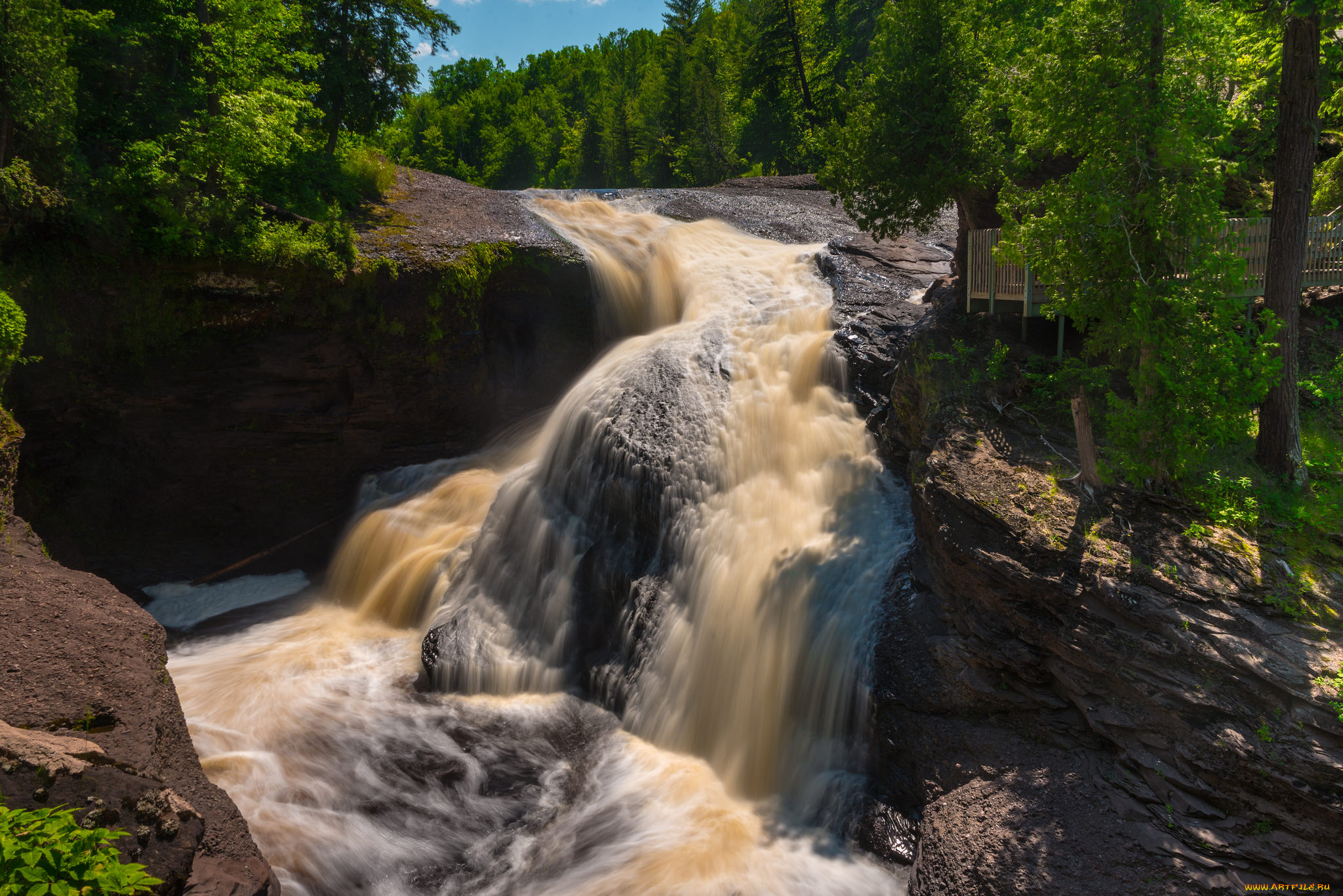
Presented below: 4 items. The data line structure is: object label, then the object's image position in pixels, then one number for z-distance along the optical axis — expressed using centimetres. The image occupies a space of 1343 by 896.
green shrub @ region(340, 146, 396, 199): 1741
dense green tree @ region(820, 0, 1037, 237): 1123
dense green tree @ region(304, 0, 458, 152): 1691
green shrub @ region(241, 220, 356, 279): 1348
